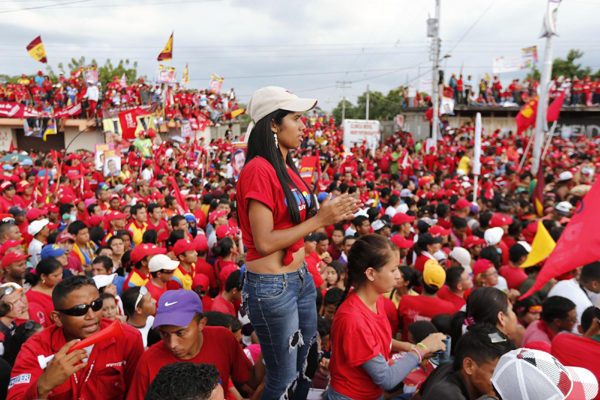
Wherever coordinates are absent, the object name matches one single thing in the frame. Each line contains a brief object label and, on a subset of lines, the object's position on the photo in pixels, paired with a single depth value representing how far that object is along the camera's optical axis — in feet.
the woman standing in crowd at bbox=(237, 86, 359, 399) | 7.12
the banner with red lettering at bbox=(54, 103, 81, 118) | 68.64
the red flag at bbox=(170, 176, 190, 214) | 26.71
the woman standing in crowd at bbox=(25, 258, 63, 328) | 14.26
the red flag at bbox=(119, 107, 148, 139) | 36.27
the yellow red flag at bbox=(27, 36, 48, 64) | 62.64
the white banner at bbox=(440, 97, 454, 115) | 70.95
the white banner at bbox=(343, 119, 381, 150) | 76.74
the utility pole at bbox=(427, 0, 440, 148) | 72.10
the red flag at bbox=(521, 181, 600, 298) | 10.16
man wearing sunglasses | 7.86
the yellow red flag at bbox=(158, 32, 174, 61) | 61.21
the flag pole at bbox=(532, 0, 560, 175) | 40.27
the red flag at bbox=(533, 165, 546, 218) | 31.22
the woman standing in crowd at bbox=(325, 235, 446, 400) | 7.72
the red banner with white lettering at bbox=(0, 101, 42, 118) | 66.20
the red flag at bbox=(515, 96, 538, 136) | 45.78
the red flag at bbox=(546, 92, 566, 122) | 41.13
